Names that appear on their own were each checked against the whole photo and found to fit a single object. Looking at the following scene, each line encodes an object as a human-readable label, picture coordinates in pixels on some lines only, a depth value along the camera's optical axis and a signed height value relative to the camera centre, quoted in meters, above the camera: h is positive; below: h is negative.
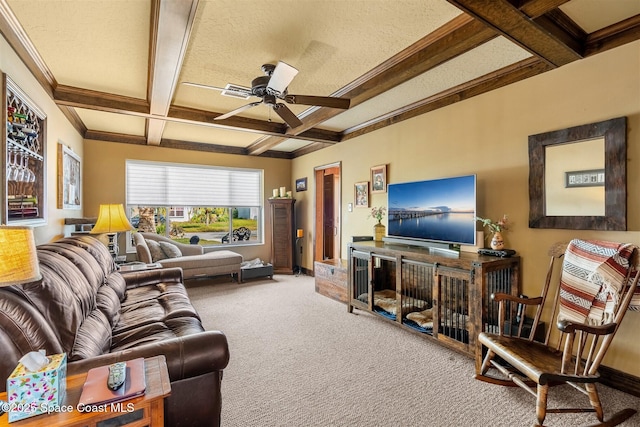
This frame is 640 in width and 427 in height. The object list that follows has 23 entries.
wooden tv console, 2.47 -0.71
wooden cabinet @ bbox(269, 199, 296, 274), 6.03 -0.44
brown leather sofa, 1.22 -0.64
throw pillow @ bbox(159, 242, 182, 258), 5.04 -0.60
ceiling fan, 2.41 +1.03
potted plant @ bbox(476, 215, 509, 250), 2.71 -0.15
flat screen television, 2.79 +0.03
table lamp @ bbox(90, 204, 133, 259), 3.38 -0.08
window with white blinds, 5.35 +0.54
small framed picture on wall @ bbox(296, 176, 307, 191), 6.11 +0.60
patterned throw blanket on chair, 1.90 -0.44
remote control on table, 1.14 -0.62
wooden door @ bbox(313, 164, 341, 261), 5.82 +0.00
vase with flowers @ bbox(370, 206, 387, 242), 4.04 -0.16
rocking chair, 1.73 -0.67
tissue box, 1.00 -0.59
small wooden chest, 4.04 -0.90
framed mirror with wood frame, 2.12 +0.26
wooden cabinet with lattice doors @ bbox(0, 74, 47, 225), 2.10 +0.44
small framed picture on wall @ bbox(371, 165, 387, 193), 4.14 +0.47
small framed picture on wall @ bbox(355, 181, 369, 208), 4.48 +0.28
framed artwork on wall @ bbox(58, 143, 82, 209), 3.44 +0.45
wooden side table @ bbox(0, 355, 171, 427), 1.01 -0.68
